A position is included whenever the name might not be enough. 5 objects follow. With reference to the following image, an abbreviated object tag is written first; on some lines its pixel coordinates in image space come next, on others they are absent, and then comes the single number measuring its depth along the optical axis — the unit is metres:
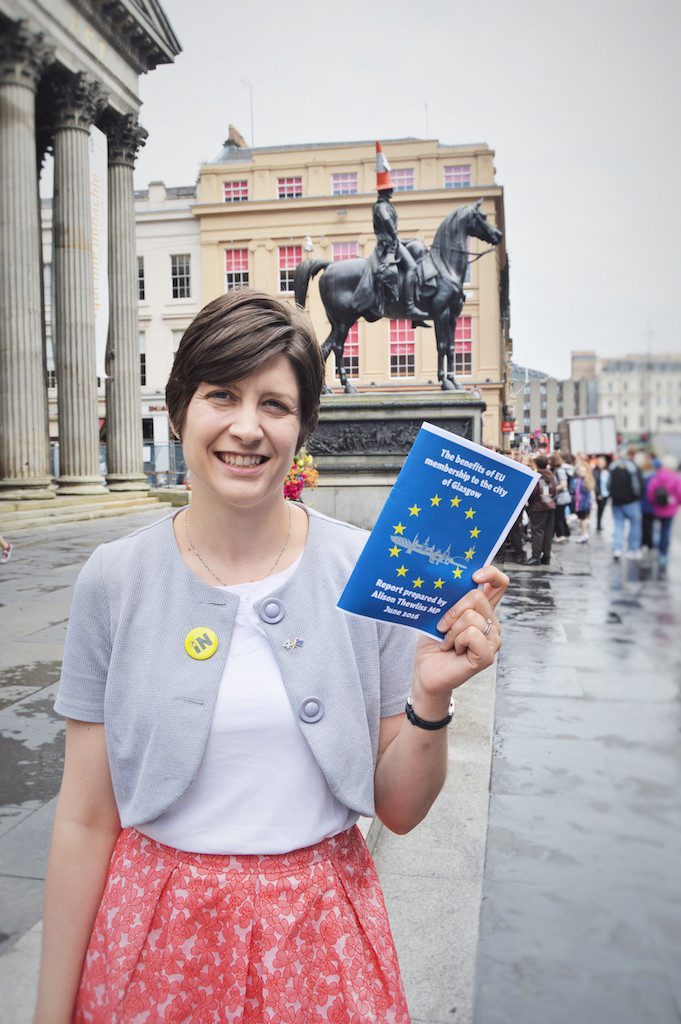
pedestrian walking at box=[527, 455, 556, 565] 13.58
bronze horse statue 13.30
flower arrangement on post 8.22
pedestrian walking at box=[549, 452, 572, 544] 15.68
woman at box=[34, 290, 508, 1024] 1.38
